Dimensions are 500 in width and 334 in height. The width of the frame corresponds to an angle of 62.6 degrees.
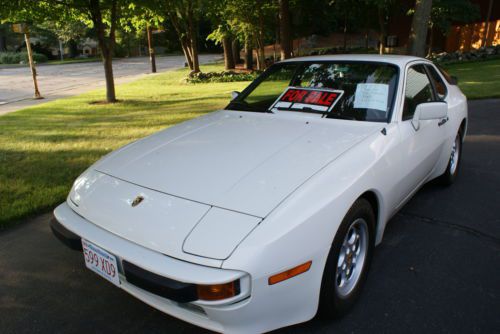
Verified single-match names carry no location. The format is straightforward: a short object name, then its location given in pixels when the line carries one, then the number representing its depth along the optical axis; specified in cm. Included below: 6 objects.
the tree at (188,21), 1728
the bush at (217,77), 1753
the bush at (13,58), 3928
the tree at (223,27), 1833
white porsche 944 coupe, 186
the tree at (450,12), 1936
